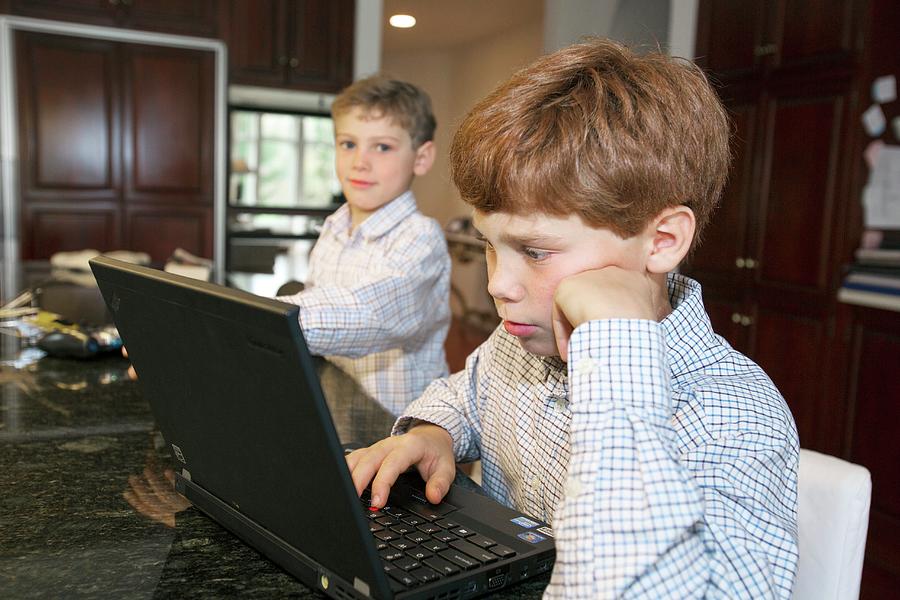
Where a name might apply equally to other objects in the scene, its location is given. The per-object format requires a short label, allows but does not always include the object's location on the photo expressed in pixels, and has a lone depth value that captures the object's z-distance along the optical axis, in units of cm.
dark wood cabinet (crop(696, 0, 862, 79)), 269
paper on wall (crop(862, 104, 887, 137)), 258
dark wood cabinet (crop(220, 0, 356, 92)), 385
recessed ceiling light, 606
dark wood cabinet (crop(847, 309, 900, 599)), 248
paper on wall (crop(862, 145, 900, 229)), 256
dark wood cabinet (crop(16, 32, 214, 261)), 358
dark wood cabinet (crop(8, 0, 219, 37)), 350
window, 389
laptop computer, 48
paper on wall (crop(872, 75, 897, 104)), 256
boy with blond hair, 146
